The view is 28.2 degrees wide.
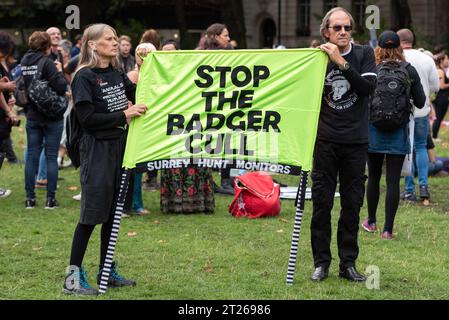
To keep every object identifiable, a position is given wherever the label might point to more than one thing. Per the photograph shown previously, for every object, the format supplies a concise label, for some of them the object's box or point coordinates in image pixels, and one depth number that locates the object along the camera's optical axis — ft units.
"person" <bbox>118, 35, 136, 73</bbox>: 40.06
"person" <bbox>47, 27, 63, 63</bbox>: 41.83
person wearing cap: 28.94
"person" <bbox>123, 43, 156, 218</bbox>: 34.12
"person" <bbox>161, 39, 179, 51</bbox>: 36.56
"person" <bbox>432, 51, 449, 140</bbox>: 59.21
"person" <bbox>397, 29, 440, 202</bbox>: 33.60
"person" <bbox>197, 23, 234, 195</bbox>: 39.60
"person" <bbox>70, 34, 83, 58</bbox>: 54.70
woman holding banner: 21.04
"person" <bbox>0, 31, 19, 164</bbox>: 33.73
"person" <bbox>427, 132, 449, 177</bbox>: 44.21
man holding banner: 22.26
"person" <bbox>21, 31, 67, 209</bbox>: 34.19
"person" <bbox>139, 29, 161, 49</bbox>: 35.24
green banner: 21.76
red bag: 33.63
